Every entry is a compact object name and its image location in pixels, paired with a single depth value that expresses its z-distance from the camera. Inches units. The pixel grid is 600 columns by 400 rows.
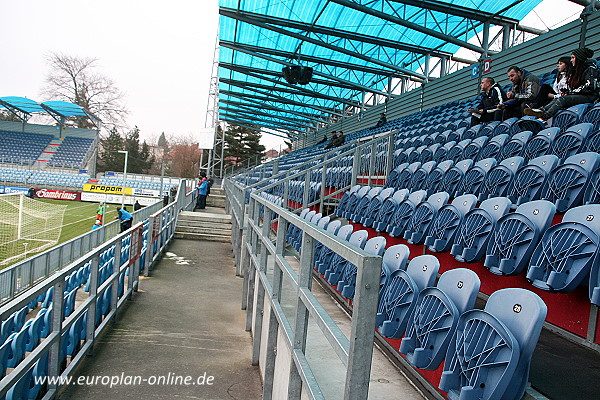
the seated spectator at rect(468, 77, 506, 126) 301.9
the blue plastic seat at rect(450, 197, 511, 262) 144.1
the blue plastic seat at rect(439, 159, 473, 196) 219.5
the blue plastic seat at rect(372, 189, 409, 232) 218.4
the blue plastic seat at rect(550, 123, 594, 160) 189.9
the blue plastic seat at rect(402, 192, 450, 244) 184.2
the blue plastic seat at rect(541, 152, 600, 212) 149.4
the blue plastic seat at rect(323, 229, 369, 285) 148.3
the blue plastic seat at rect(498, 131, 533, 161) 222.0
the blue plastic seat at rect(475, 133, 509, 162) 238.1
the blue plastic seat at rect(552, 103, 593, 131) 226.4
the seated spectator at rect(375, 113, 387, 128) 776.6
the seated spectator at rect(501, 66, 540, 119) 269.6
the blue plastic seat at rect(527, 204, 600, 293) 104.4
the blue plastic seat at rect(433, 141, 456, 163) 281.9
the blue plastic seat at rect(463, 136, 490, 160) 254.3
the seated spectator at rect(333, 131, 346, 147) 637.3
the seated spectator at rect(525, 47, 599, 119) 238.2
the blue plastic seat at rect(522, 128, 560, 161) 207.9
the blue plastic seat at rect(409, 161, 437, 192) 251.3
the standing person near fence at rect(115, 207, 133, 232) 515.5
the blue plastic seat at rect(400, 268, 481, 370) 89.4
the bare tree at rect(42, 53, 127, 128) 2076.8
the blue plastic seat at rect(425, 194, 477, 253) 164.9
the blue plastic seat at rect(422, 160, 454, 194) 236.1
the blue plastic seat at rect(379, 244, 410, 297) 118.6
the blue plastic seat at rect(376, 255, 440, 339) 105.4
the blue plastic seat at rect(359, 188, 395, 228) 235.9
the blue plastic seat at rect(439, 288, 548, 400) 70.9
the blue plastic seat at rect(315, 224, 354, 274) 166.0
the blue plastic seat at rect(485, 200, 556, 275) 124.4
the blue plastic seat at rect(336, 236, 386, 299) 130.2
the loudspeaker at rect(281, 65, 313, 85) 773.9
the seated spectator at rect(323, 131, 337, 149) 669.8
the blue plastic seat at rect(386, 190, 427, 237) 202.4
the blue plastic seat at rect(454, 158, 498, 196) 201.6
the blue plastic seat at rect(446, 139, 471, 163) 266.1
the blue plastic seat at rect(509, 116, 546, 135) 239.5
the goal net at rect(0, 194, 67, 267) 559.4
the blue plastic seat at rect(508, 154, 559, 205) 167.5
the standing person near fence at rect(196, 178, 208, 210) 905.6
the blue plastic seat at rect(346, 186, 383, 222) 251.3
